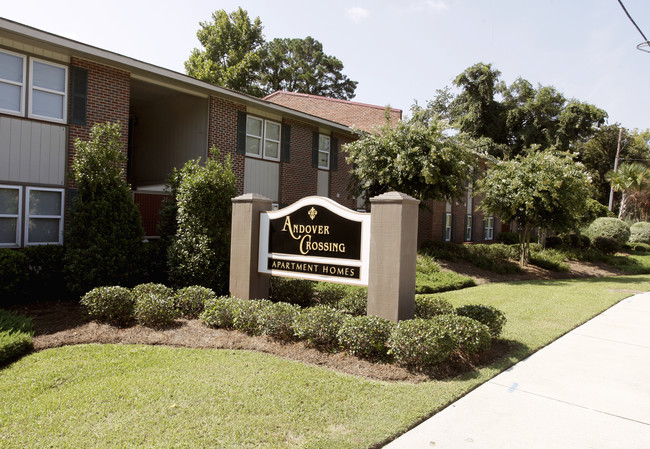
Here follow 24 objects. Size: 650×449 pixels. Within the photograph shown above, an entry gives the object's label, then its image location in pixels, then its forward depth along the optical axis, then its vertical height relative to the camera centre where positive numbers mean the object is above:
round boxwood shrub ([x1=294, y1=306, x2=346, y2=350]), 5.80 -1.40
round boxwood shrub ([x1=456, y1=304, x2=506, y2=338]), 6.40 -1.29
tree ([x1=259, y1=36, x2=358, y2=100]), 41.00 +14.76
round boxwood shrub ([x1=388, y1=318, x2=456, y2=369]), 5.06 -1.39
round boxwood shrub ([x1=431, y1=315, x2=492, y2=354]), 5.42 -1.31
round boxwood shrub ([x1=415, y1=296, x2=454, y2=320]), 6.89 -1.31
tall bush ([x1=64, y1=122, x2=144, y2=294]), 8.66 -0.19
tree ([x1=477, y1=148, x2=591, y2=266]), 15.89 +1.47
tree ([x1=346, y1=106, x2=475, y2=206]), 13.95 +2.17
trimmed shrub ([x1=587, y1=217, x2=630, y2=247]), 25.08 +0.20
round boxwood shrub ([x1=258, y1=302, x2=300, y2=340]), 6.16 -1.44
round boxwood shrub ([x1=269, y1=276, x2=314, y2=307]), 8.41 -1.38
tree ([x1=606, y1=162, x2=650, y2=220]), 37.09 +4.60
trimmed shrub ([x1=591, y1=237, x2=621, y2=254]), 24.56 -0.65
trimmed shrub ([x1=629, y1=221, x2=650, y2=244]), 33.06 +0.05
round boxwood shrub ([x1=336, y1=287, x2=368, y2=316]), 7.23 -1.36
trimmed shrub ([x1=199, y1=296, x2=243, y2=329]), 6.75 -1.49
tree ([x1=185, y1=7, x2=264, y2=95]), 32.24 +13.40
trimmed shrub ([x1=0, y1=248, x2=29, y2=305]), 8.20 -1.26
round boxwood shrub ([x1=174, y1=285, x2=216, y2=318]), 7.39 -1.44
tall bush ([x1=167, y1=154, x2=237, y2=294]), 9.03 -0.35
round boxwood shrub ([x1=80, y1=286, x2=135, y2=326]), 6.96 -1.47
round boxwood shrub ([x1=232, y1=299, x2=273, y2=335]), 6.46 -1.46
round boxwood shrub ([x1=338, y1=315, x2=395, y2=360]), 5.43 -1.41
